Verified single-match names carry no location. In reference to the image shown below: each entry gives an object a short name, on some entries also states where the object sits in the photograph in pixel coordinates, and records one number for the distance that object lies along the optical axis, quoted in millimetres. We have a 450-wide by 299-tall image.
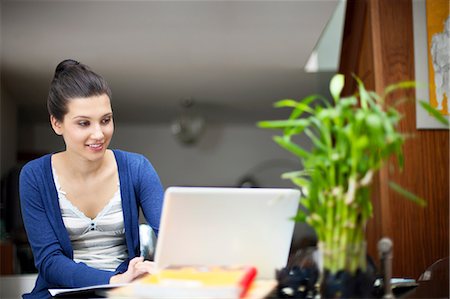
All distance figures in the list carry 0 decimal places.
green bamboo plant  2232
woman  3037
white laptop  2382
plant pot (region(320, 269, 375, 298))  2227
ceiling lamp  10703
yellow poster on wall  3768
